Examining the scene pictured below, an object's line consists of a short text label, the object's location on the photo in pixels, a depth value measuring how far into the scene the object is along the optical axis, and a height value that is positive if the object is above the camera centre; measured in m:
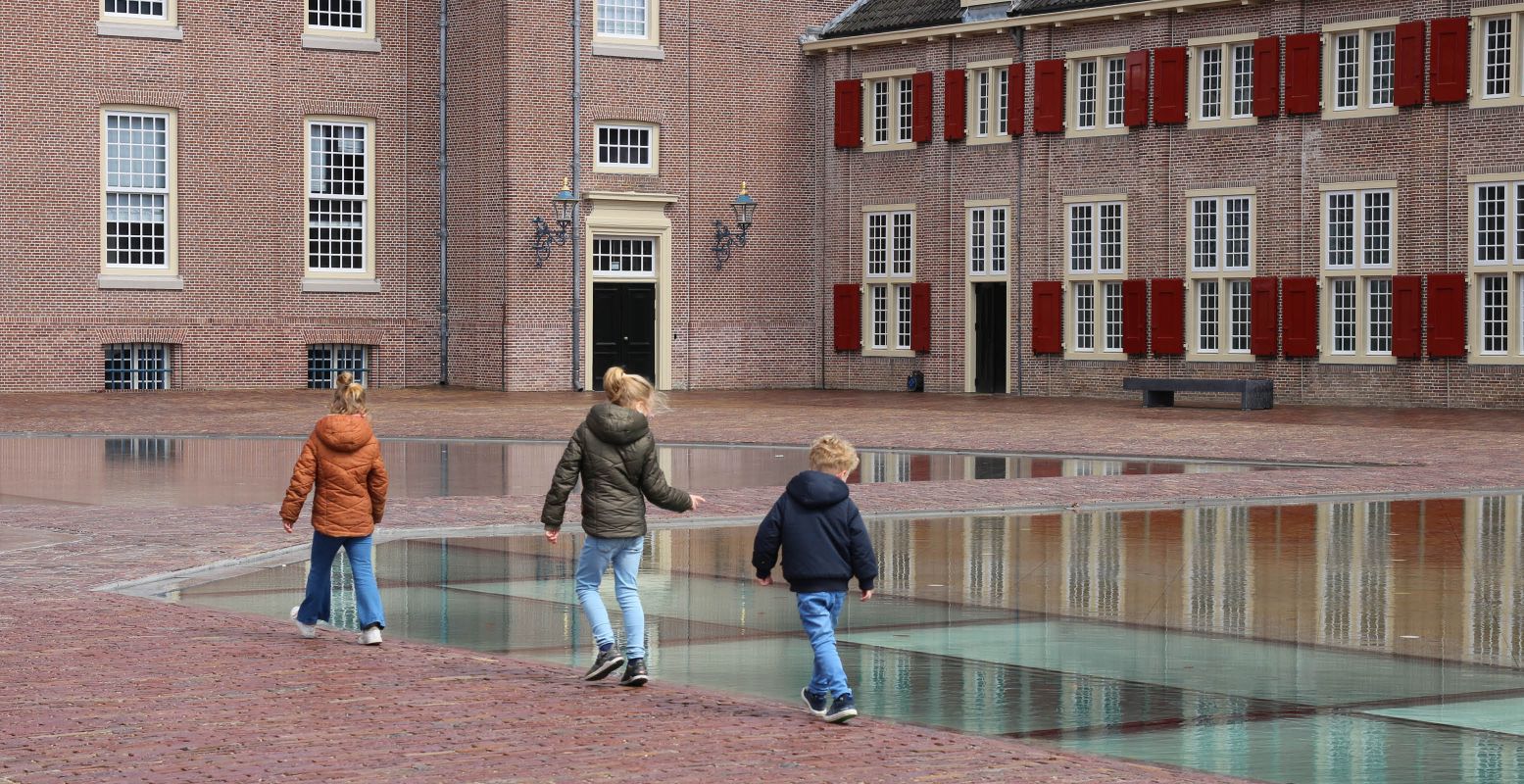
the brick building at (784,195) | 33.75 +2.79
